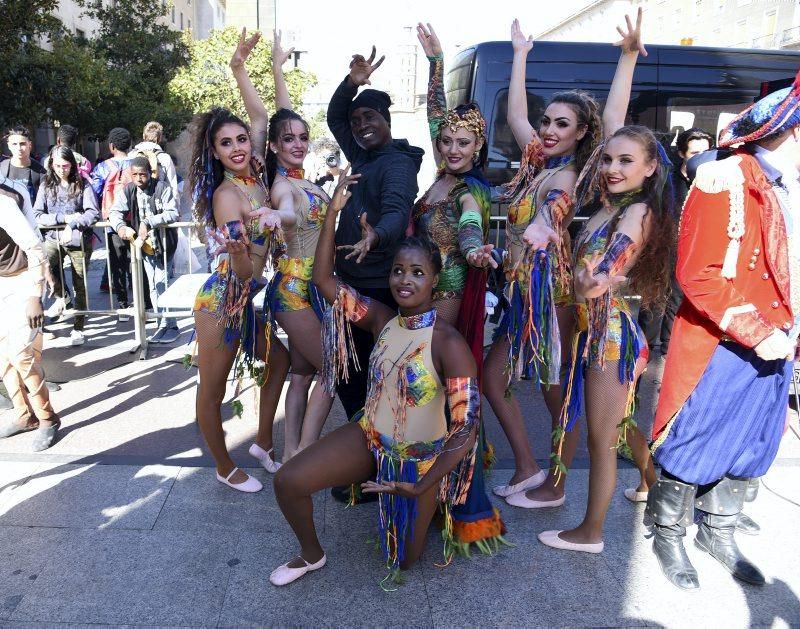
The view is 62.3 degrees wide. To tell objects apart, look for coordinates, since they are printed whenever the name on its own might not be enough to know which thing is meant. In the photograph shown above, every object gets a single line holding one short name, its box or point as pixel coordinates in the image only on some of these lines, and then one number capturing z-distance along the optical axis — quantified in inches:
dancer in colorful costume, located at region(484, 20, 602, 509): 105.4
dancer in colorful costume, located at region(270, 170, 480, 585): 95.4
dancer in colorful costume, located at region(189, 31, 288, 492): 114.0
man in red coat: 90.7
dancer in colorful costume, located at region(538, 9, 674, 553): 98.4
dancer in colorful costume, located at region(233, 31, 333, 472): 120.6
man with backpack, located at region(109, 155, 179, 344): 219.6
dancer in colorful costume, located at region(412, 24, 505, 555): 110.1
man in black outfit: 110.0
